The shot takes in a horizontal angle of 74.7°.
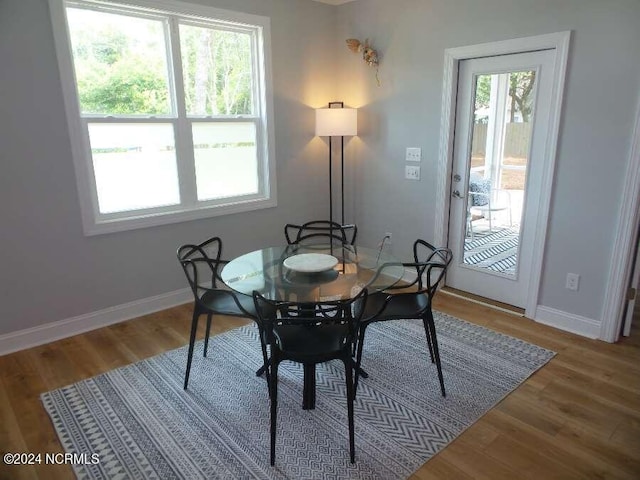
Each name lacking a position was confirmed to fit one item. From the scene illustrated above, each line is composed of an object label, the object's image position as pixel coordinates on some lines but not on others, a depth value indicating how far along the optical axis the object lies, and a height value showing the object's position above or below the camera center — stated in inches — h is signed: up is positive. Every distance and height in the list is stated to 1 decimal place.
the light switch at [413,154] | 150.6 -3.9
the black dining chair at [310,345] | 72.1 -36.2
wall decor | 155.0 +34.0
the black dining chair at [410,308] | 90.7 -36.2
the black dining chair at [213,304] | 91.1 -35.8
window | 117.3 +11.4
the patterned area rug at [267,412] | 75.5 -55.3
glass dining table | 83.0 -28.4
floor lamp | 155.5 +8.3
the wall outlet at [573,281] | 119.4 -39.1
